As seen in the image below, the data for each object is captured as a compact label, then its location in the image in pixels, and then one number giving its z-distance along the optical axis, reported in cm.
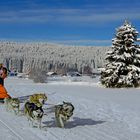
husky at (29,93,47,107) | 893
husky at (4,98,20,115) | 886
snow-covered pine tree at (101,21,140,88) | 2134
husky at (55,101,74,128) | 721
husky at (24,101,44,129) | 704
